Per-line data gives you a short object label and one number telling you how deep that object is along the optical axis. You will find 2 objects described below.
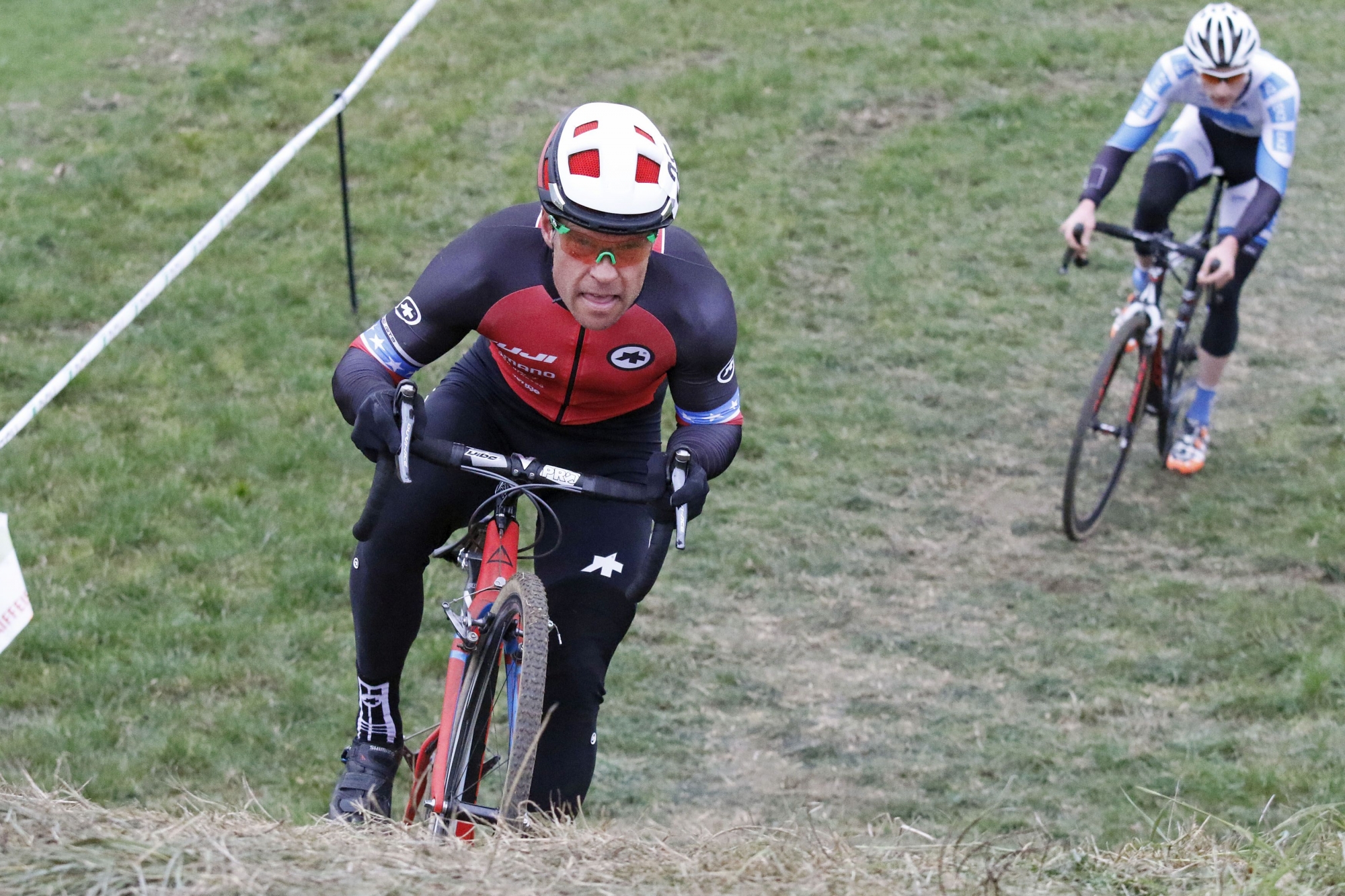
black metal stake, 18.98
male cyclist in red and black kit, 8.15
